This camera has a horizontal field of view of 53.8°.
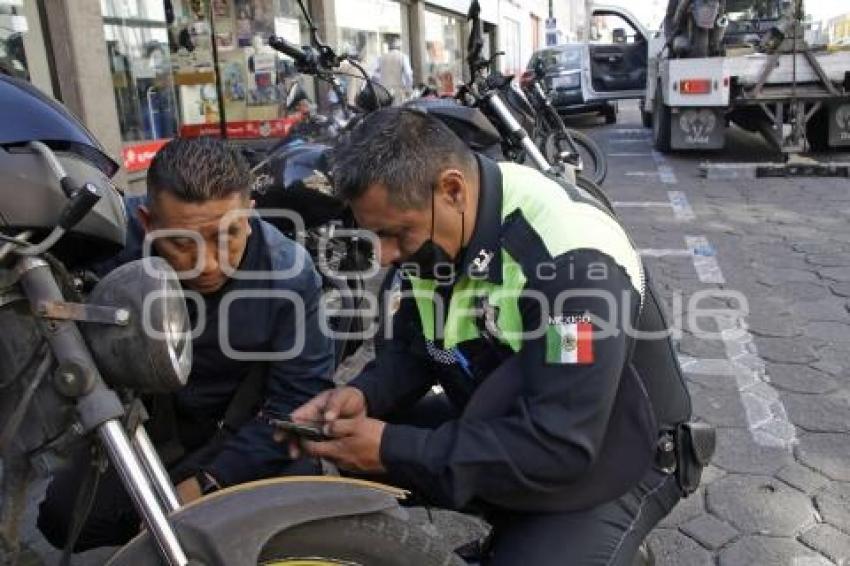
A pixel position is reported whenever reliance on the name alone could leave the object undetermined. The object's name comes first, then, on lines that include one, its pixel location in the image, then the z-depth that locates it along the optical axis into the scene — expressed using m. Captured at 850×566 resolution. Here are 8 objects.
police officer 1.57
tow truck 8.34
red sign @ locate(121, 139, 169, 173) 6.45
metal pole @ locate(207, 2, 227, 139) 8.51
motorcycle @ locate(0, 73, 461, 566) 1.26
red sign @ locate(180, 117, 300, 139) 8.13
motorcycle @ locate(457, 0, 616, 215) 4.96
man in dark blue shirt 1.88
